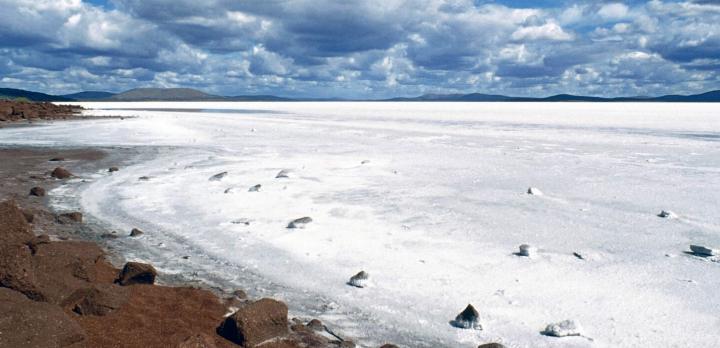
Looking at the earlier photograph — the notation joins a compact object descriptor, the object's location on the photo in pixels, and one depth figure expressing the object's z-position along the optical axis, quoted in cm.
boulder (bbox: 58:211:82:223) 743
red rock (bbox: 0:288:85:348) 327
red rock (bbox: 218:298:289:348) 383
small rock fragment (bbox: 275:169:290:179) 1077
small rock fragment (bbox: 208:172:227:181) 1067
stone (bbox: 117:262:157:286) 488
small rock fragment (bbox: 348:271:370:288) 513
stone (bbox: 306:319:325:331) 422
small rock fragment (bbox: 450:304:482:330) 425
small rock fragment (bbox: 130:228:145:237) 678
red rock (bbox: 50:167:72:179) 1104
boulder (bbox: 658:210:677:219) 730
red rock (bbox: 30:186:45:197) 908
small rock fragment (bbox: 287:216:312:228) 712
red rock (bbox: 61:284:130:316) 400
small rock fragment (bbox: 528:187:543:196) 890
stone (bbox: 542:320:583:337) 406
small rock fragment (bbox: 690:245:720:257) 570
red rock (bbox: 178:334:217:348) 330
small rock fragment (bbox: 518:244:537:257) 584
